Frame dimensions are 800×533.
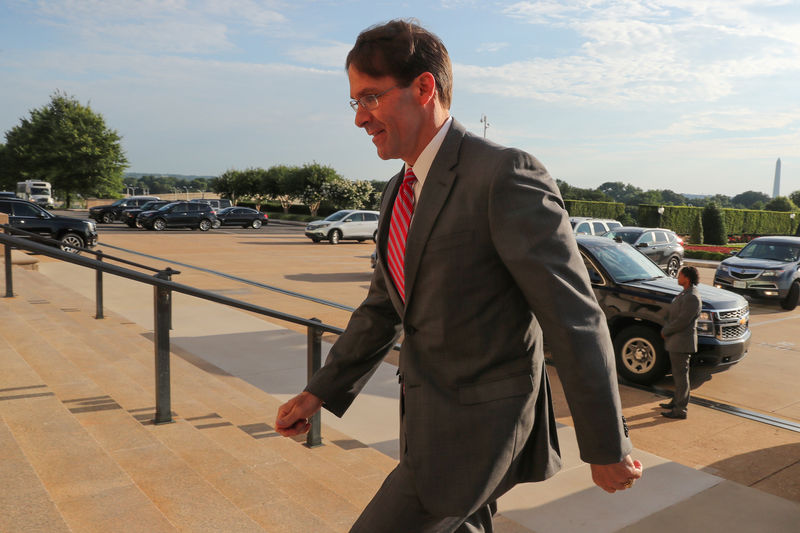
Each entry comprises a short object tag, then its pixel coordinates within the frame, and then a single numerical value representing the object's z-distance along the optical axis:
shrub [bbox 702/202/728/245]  36.66
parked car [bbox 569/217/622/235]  20.92
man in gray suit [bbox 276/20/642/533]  1.44
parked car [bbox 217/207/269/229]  40.12
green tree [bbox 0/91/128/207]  60.56
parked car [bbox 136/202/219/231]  34.47
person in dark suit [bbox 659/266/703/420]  6.59
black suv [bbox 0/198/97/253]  19.84
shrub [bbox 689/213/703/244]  35.72
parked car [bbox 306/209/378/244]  29.55
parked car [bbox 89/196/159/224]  39.19
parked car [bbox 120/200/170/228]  35.88
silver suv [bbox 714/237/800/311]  14.30
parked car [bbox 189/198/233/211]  49.50
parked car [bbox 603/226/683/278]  19.94
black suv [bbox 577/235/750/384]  7.54
